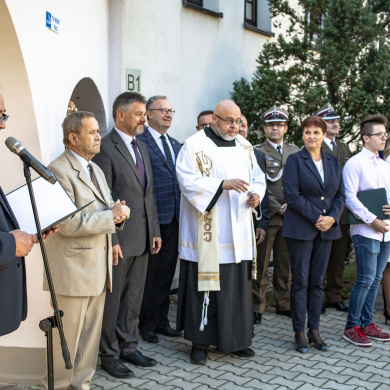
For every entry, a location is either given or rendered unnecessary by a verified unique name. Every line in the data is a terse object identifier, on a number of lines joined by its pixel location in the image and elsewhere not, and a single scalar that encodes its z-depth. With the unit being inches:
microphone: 121.2
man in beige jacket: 163.5
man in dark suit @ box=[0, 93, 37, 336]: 122.0
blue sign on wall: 181.0
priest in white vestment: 205.9
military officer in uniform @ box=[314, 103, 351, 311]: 281.7
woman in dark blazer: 217.9
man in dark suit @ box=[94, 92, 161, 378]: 193.0
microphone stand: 122.6
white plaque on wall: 279.2
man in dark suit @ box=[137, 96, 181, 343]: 232.1
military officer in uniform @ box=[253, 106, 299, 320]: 263.1
